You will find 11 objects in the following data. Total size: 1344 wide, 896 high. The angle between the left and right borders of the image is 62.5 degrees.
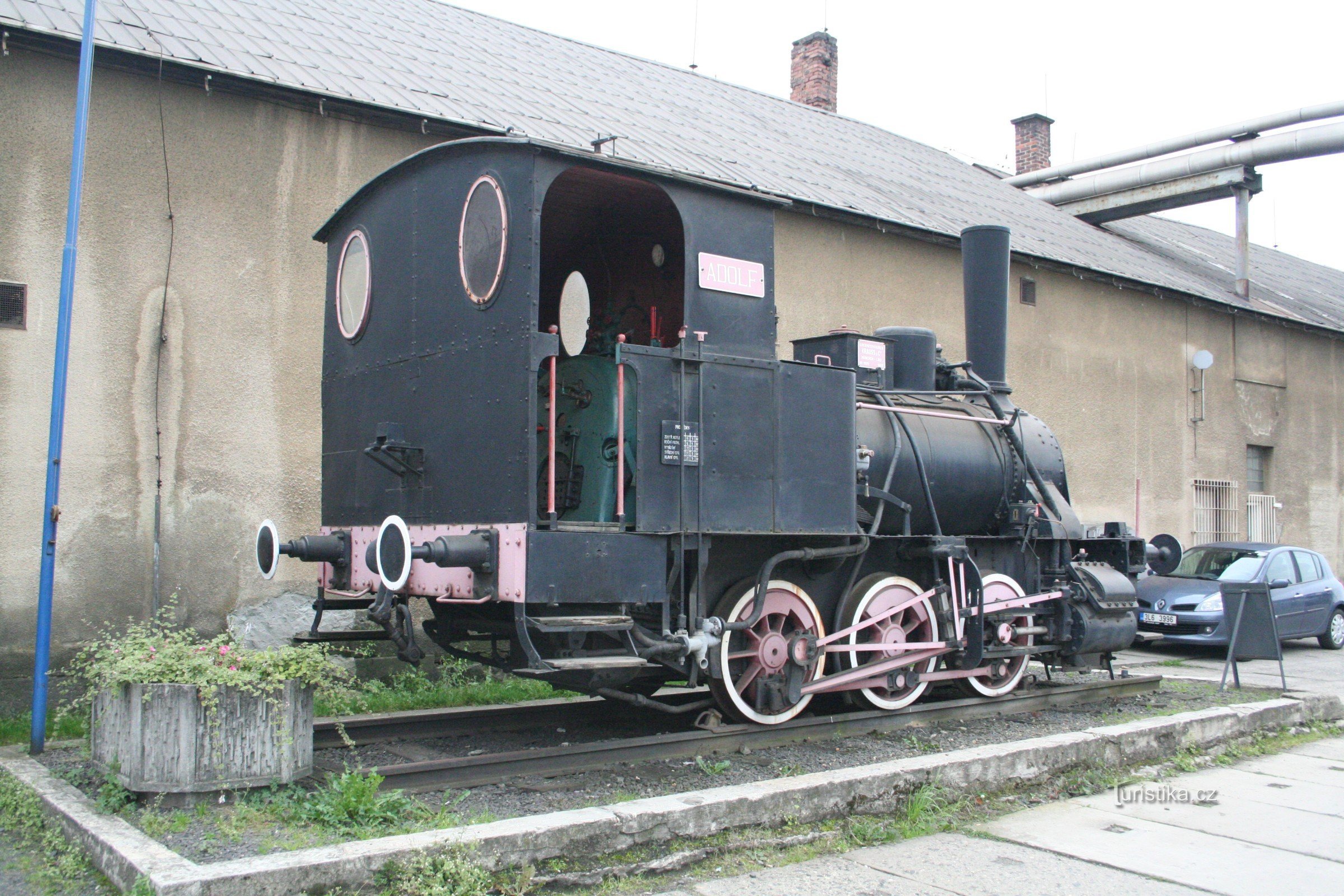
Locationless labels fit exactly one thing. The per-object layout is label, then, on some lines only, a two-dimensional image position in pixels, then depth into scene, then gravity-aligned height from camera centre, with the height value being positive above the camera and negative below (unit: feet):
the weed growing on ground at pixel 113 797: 15.71 -3.92
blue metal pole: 19.40 +2.03
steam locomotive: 18.15 +1.32
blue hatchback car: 41.73 -2.05
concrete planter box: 15.71 -3.10
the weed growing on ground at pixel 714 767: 19.19 -4.07
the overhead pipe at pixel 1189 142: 61.41 +23.40
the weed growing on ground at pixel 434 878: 13.15 -4.19
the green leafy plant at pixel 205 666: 16.05 -2.11
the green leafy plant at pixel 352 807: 15.08 -3.91
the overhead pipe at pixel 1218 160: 59.26 +21.24
